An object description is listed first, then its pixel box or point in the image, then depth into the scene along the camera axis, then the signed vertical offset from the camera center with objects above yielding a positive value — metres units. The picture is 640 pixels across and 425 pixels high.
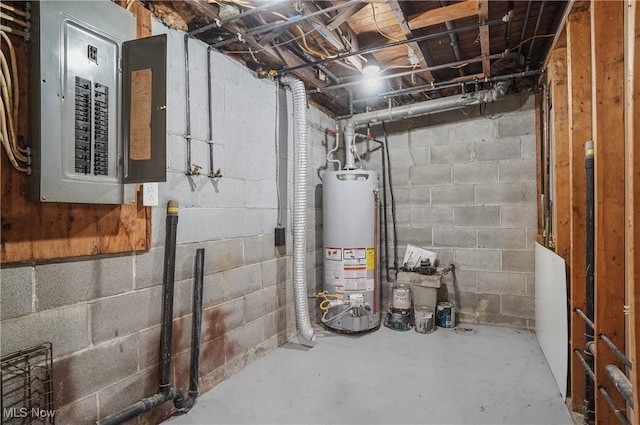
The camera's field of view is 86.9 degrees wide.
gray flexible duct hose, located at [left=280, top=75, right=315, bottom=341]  2.74 +0.08
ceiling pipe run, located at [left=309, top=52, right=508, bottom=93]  2.48 +1.14
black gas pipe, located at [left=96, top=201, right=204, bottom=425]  1.77 -0.62
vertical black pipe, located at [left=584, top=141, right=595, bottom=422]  1.63 -0.26
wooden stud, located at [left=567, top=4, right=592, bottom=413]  1.83 +0.21
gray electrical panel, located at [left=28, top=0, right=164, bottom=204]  1.25 +0.45
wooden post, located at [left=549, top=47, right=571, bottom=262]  2.11 +0.37
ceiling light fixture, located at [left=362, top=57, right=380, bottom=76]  2.62 +1.13
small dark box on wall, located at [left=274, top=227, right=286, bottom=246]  2.77 -0.19
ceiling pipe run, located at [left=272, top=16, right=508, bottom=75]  2.08 +1.13
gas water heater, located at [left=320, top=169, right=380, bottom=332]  3.04 -0.37
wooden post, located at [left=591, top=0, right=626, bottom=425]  1.47 +0.14
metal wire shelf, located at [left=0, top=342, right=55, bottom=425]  1.23 -0.65
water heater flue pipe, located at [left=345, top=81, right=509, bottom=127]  2.99 +1.03
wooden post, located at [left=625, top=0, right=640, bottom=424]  1.04 +0.07
